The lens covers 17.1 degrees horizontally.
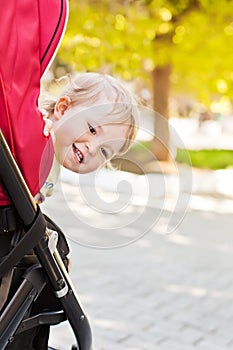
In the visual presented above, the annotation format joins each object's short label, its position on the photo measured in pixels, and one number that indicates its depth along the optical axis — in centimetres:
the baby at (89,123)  225
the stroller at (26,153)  201
